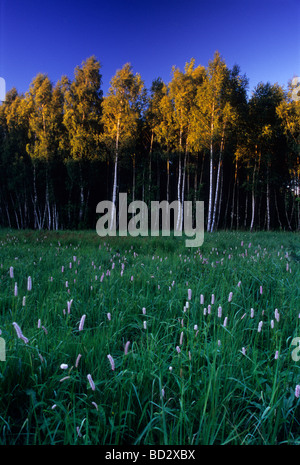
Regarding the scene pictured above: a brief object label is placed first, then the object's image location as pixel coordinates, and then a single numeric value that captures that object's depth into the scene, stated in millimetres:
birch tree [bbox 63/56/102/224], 22781
